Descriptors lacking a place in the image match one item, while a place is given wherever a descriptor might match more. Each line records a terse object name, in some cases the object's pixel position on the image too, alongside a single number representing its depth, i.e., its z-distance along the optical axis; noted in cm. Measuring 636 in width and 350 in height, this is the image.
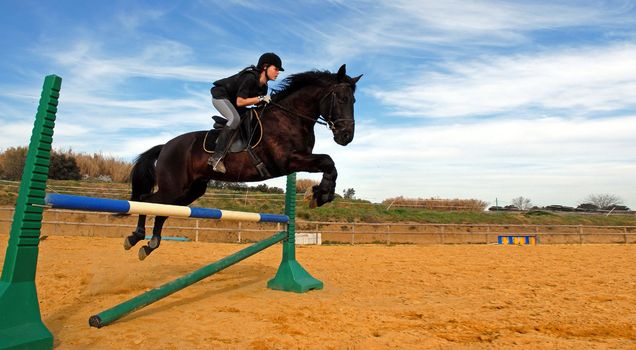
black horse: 419
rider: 428
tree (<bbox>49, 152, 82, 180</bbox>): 2416
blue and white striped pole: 254
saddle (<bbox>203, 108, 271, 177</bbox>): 429
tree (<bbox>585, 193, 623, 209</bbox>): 4422
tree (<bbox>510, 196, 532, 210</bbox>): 3793
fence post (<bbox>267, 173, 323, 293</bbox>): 510
